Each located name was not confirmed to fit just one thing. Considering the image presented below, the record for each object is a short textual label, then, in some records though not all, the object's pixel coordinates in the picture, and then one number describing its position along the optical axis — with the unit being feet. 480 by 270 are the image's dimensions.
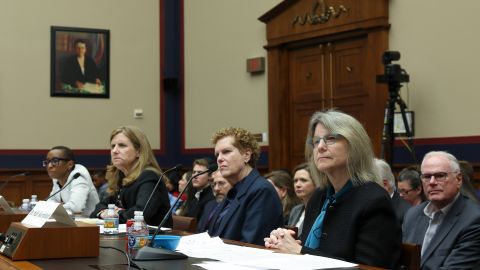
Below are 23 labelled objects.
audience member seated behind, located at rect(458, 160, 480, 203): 13.07
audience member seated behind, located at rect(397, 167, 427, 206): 17.29
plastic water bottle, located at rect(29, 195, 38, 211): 16.07
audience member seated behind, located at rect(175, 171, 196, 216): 21.63
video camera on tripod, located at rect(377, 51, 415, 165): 23.29
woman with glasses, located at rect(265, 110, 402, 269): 8.75
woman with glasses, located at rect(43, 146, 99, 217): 18.75
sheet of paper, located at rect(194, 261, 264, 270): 7.06
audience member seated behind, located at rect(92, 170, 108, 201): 32.76
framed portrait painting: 33.45
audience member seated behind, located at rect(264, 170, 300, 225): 19.49
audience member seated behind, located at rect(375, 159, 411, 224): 15.21
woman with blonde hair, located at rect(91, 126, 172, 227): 14.20
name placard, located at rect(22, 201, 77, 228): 8.75
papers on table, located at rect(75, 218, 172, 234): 12.19
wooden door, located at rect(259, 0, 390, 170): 25.95
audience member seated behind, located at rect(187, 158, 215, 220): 20.61
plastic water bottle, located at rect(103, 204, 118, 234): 11.69
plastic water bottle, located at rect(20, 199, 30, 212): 15.34
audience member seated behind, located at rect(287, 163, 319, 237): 17.81
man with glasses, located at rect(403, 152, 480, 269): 10.65
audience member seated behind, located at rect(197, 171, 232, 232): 16.72
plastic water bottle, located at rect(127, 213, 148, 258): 9.04
